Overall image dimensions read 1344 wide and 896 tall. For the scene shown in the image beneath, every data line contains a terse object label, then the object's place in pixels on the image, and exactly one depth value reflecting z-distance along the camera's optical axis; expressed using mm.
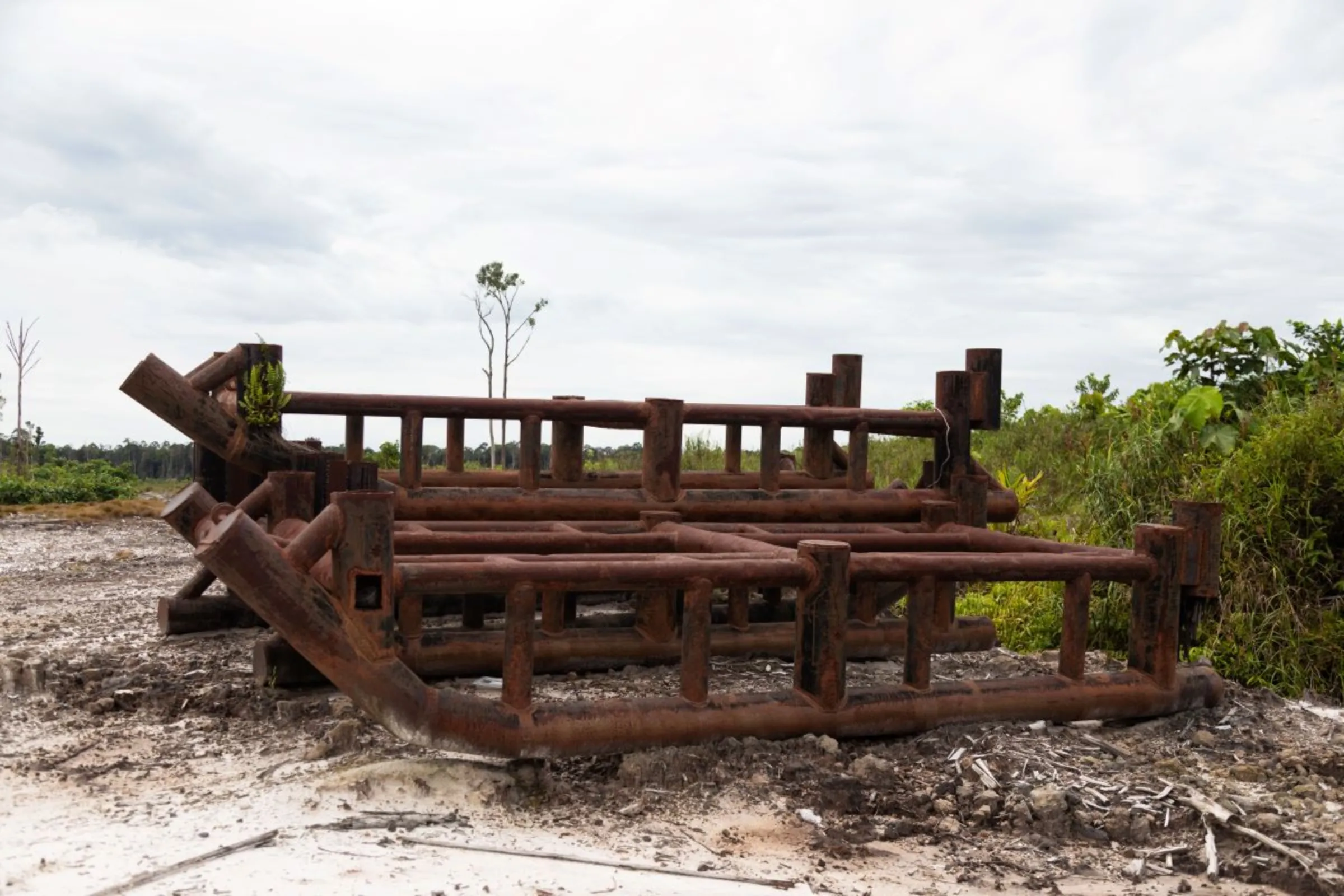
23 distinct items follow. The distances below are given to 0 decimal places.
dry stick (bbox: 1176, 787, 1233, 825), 4004
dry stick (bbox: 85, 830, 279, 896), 3230
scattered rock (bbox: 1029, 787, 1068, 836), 3967
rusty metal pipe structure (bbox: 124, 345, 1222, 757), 4047
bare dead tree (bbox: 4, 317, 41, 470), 24453
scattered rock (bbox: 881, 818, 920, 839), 3826
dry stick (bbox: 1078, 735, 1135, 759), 4695
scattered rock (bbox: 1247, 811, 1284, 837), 3979
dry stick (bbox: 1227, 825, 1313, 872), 3688
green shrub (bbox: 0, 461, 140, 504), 19234
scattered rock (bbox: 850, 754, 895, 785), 4270
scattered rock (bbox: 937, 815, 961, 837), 3891
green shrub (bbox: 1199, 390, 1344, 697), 6645
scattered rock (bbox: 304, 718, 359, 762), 4340
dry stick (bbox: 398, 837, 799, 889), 3371
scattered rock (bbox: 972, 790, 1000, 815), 4062
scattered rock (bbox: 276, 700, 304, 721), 4949
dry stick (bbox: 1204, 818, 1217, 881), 3684
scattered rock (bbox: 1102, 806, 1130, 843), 3926
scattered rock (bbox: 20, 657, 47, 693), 5590
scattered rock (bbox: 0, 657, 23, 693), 5582
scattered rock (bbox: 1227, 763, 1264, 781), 4613
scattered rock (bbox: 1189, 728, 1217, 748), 4980
